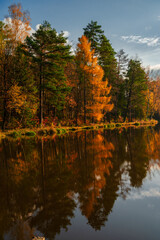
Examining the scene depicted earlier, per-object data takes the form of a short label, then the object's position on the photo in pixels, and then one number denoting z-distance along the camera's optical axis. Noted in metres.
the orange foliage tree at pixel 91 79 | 29.51
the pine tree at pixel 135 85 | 45.81
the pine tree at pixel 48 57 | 23.53
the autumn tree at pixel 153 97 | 51.51
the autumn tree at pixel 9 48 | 21.64
